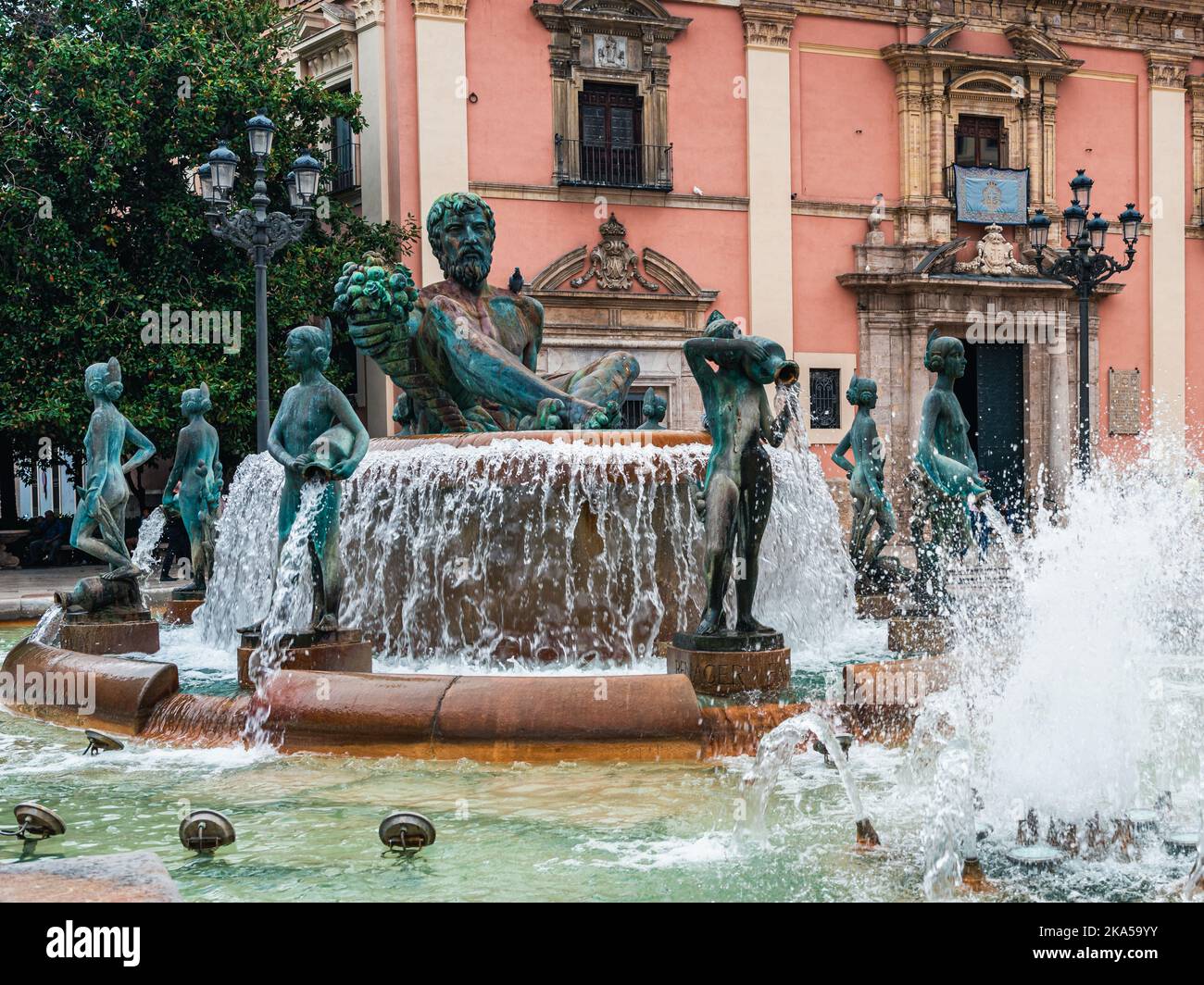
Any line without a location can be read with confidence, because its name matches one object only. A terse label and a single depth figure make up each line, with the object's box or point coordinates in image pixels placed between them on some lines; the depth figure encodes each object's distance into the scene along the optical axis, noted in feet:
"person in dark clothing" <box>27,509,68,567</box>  66.08
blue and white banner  80.89
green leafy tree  59.21
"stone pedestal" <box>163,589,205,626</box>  34.71
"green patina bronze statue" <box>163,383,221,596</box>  34.06
